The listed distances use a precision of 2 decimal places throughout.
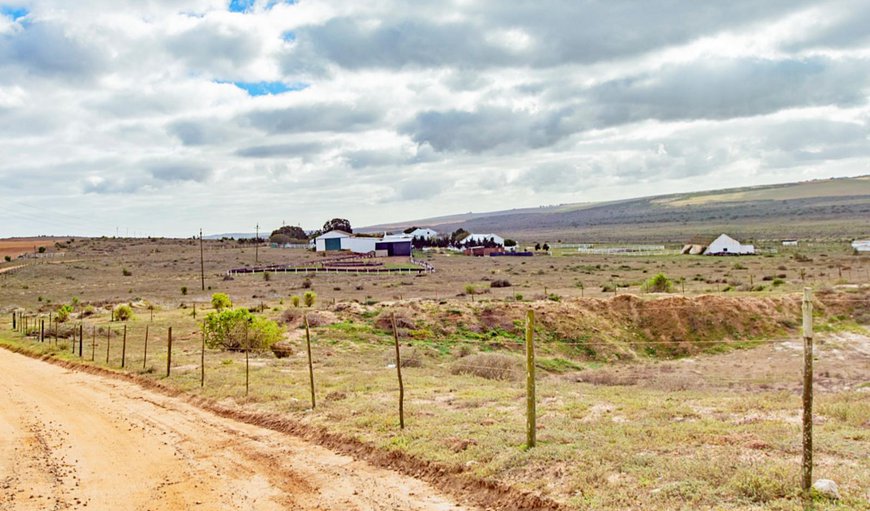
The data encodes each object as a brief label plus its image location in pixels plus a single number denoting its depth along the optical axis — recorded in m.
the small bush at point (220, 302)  41.96
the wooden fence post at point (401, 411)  12.71
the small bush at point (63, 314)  40.22
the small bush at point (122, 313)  39.88
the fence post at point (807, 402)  7.82
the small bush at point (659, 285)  47.72
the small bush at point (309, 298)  44.22
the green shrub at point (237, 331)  26.86
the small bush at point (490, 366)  22.20
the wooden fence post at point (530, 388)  10.60
